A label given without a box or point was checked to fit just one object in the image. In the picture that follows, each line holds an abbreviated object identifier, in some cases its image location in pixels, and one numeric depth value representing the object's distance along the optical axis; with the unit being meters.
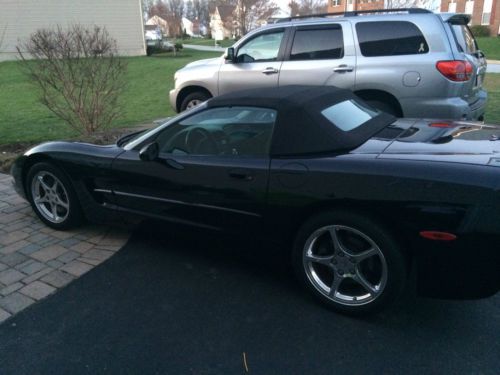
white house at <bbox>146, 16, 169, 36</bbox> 66.72
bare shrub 6.35
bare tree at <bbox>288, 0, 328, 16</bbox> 44.75
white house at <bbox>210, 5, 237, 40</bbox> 44.50
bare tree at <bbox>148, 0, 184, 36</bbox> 62.16
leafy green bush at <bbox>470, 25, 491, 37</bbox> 36.06
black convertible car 2.26
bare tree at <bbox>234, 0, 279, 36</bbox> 35.37
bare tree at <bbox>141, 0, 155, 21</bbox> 59.58
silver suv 5.32
